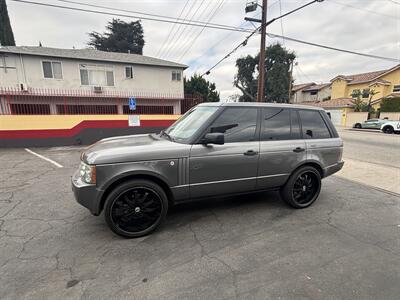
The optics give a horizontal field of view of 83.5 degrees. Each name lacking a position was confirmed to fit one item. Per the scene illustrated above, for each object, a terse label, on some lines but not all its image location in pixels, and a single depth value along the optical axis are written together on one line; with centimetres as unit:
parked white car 1881
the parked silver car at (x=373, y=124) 2159
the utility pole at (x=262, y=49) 1174
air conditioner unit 1806
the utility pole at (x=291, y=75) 3653
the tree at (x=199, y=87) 2938
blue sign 1391
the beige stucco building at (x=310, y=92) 4892
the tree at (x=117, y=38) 3850
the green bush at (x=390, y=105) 2641
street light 1157
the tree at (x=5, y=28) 2364
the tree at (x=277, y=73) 3794
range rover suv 285
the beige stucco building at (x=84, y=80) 1603
